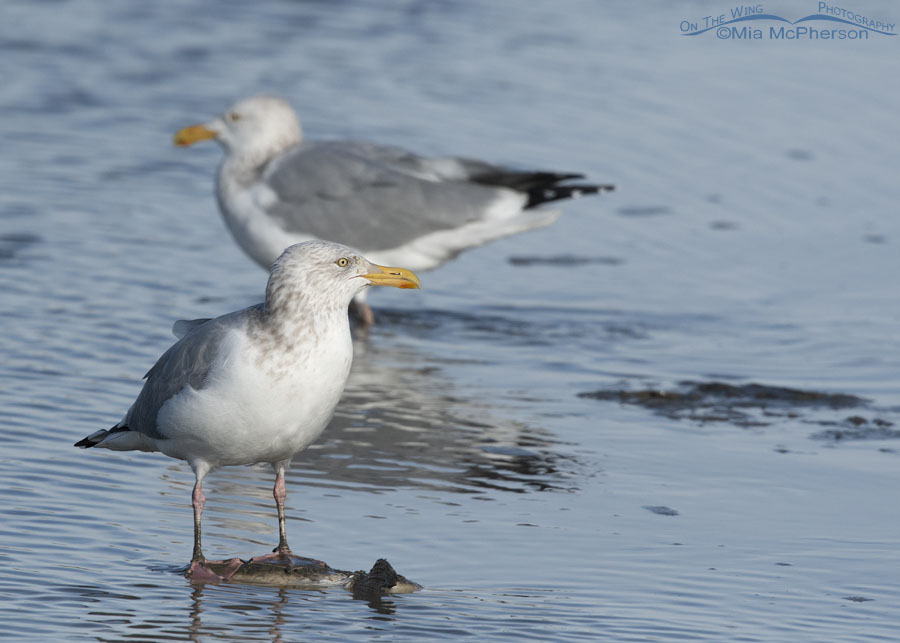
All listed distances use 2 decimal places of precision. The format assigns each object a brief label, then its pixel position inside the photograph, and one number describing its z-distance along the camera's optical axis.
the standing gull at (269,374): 10.53
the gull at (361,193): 19.45
